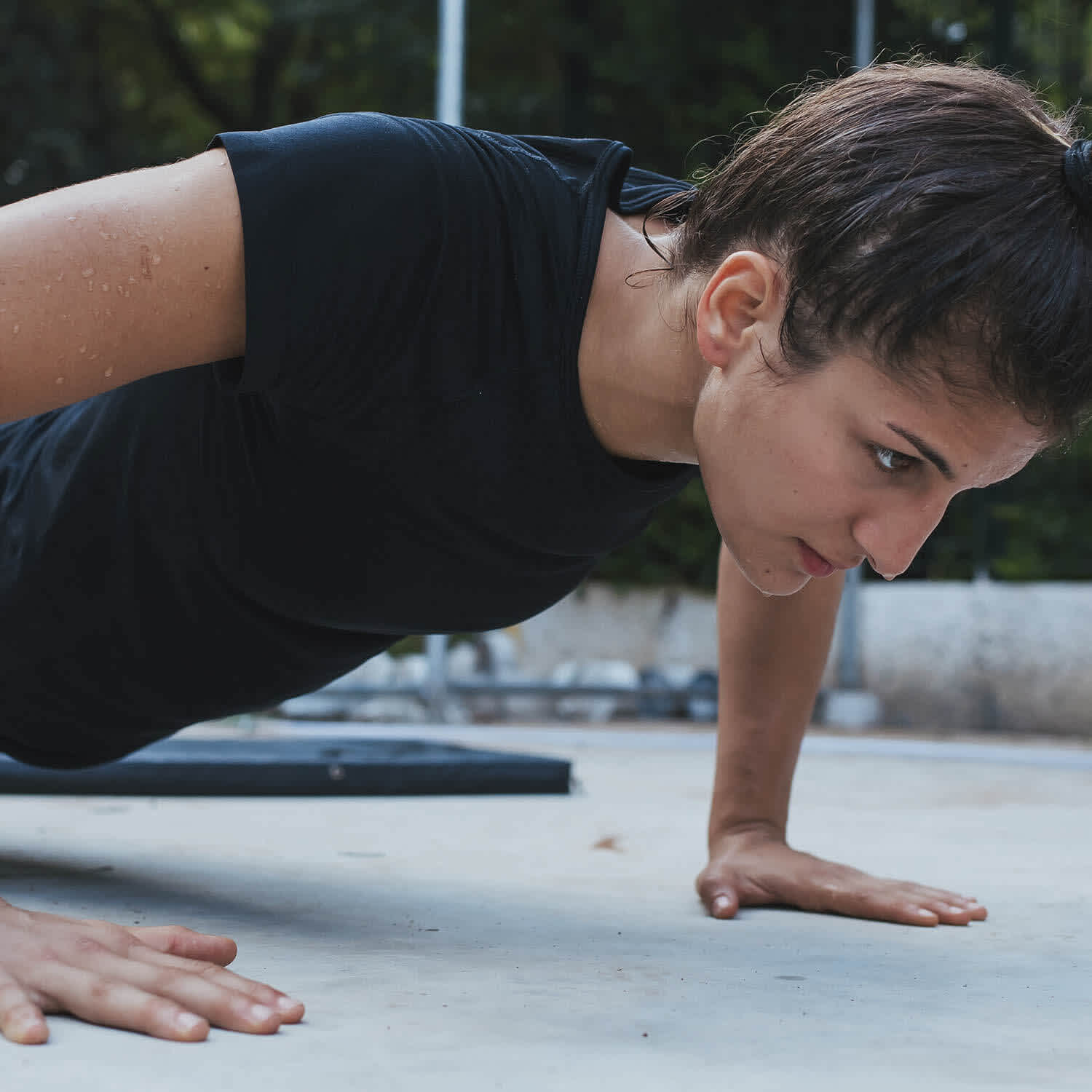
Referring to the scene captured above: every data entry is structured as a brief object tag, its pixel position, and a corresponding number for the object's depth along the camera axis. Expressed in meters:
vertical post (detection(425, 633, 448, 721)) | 5.15
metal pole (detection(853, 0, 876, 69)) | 5.86
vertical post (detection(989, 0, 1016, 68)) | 5.43
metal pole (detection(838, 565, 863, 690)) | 5.75
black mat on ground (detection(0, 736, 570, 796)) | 2.57
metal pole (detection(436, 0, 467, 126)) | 5.21
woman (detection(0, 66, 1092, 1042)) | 1.04
